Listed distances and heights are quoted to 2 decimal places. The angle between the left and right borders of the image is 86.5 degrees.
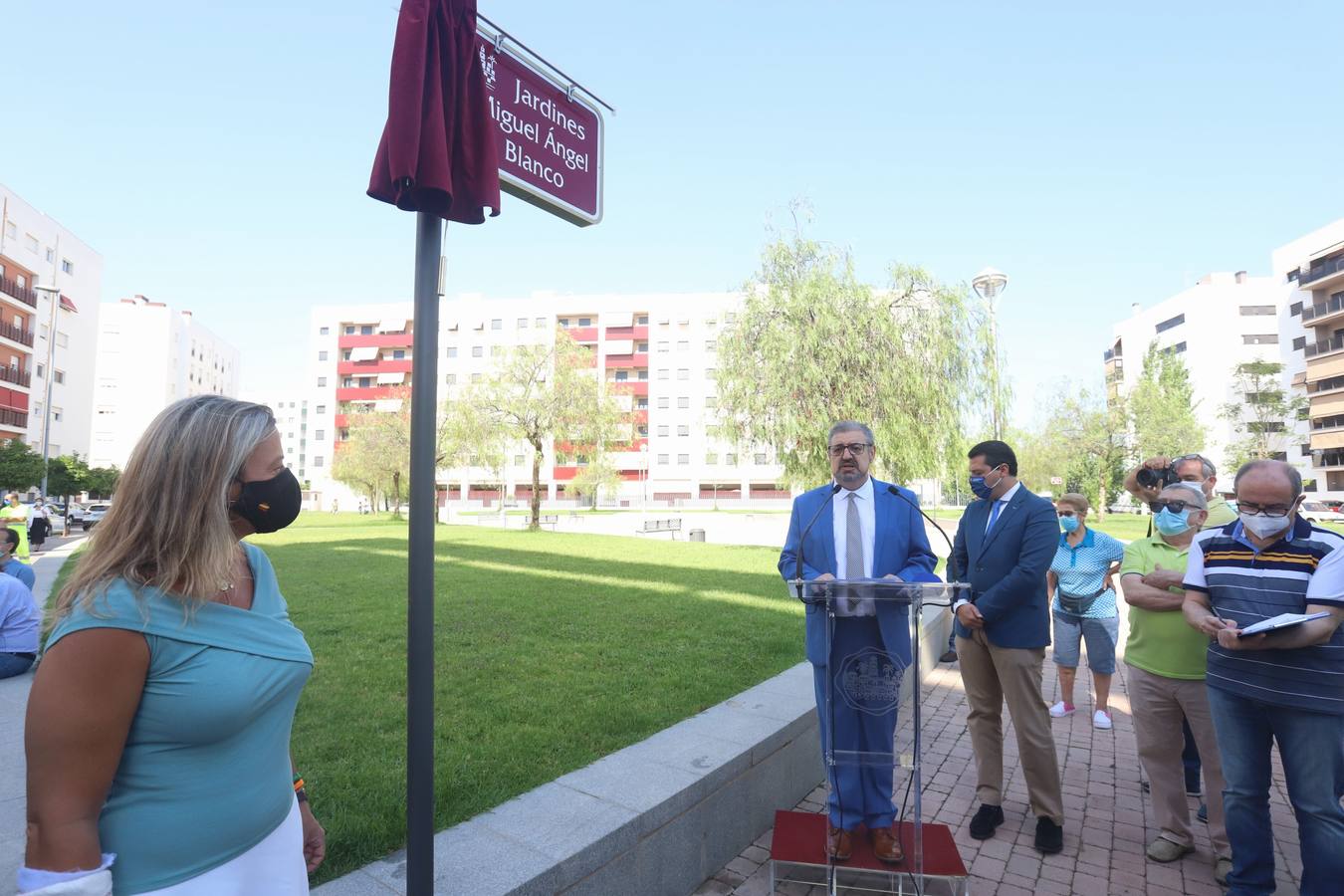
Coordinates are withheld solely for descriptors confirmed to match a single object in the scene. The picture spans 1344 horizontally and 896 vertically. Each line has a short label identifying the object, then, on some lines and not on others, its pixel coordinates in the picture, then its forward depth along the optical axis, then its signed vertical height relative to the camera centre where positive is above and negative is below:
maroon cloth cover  1.87 +0.97
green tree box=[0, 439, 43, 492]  31.39 +0.50
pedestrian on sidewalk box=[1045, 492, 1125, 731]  5.85 -1.04
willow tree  18.31 +2.99
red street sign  2.28 +1.17
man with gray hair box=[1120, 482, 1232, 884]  3.63 -1.03
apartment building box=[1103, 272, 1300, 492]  61.81 +13.08
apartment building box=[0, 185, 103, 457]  45.31 +10.69
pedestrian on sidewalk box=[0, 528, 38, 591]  7.03 -0.85
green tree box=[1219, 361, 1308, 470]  48.31 +4.83
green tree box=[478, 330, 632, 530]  30.12 +3.15
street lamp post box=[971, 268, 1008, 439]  15.84 +4.41
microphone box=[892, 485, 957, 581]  4.25 -0.52
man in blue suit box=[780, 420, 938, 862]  3.22 -0.65
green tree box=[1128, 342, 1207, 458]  44.03 +3.67
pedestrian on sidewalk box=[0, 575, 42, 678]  5.86 -1.27
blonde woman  1.28 -0.41
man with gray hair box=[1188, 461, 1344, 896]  2.88 -0.80
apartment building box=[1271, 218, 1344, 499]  48.53 +9.62
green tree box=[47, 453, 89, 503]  38.50 +0.07
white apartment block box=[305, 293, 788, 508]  74.75 +12.11
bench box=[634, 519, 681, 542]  28.22 -1.94
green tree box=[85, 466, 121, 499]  41.57 -0.10
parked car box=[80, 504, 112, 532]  35.00 -1.93
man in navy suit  3.79 -0.83
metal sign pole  2.00 -0.36
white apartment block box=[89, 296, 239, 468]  75.69 +11.52
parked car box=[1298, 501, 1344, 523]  34.41 -1.66
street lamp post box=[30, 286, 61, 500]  33.32 +3.40
